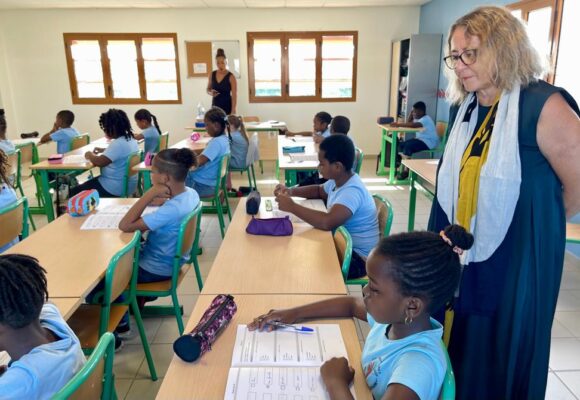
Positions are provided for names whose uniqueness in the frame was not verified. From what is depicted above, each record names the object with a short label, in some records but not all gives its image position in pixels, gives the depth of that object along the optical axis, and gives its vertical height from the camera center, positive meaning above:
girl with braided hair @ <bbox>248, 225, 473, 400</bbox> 0.98 -0.49
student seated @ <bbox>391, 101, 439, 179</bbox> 5.71 -0.64
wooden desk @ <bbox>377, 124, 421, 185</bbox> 5.74 -0.73
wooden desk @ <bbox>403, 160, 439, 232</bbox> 3.41 -0.71
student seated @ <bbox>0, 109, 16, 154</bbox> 4.18 -0.49
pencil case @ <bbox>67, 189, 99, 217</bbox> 2.34 -0.59
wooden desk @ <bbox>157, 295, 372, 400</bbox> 1.00 -0.67
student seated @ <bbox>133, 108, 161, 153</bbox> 5.18 -0.51
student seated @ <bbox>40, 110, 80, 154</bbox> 5.20 -0.51
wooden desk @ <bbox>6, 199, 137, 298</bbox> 1.62 -0.68
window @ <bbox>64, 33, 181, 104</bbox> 7.31 +0.35
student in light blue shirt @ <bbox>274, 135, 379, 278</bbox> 2.13 -0.57
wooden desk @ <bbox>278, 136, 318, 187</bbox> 3.66 -0.63
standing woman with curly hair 1.20 -0.30
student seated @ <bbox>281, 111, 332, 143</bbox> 4.94 -0.40
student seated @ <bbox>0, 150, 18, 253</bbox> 2.35 -0.56
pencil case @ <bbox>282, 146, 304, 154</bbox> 4.26 -0.58
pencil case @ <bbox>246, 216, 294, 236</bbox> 2.00 -0.61
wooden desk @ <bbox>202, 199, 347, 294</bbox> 1.51 -0.66
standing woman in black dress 6.30 +0.02
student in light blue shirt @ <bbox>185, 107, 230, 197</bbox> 3.98 -0.66
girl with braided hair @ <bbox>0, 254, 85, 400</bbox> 0.98 -0.59
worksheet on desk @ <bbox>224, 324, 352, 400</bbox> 0.99 -0.66
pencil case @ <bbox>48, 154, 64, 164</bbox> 3.99 -0.62
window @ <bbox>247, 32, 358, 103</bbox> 7.35 +0.36
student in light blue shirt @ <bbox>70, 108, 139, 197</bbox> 3.90 -0.59
